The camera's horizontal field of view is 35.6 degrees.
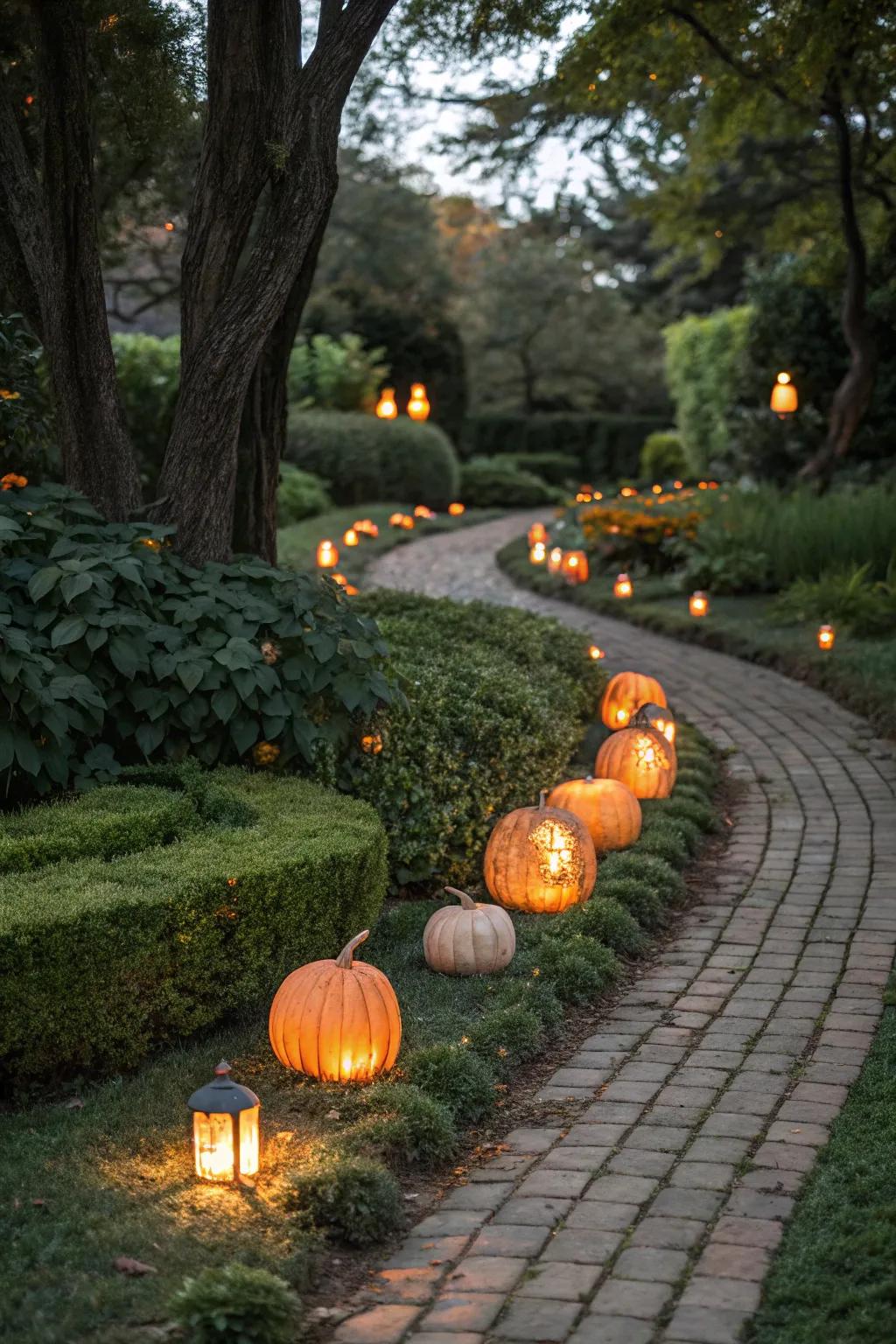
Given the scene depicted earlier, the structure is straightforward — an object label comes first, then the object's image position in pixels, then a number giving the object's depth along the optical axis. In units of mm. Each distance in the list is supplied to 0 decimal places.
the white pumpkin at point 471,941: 5301
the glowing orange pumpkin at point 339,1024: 4336
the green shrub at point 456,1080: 4293
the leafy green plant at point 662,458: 30719
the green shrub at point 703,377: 24438
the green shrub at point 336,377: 24484
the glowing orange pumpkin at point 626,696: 9039
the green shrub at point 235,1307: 2959
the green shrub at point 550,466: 33375
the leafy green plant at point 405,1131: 3930
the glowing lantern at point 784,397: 14816
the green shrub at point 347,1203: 3553
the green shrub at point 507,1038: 4652
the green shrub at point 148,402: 16297
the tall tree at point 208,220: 6391
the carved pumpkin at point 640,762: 7734
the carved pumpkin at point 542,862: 6051
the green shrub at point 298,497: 20125
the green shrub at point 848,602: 11648
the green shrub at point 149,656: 5387
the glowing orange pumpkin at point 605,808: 6934
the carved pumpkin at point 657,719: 7922
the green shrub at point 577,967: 5273
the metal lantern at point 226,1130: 3605
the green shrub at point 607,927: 5770
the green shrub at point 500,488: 27656
